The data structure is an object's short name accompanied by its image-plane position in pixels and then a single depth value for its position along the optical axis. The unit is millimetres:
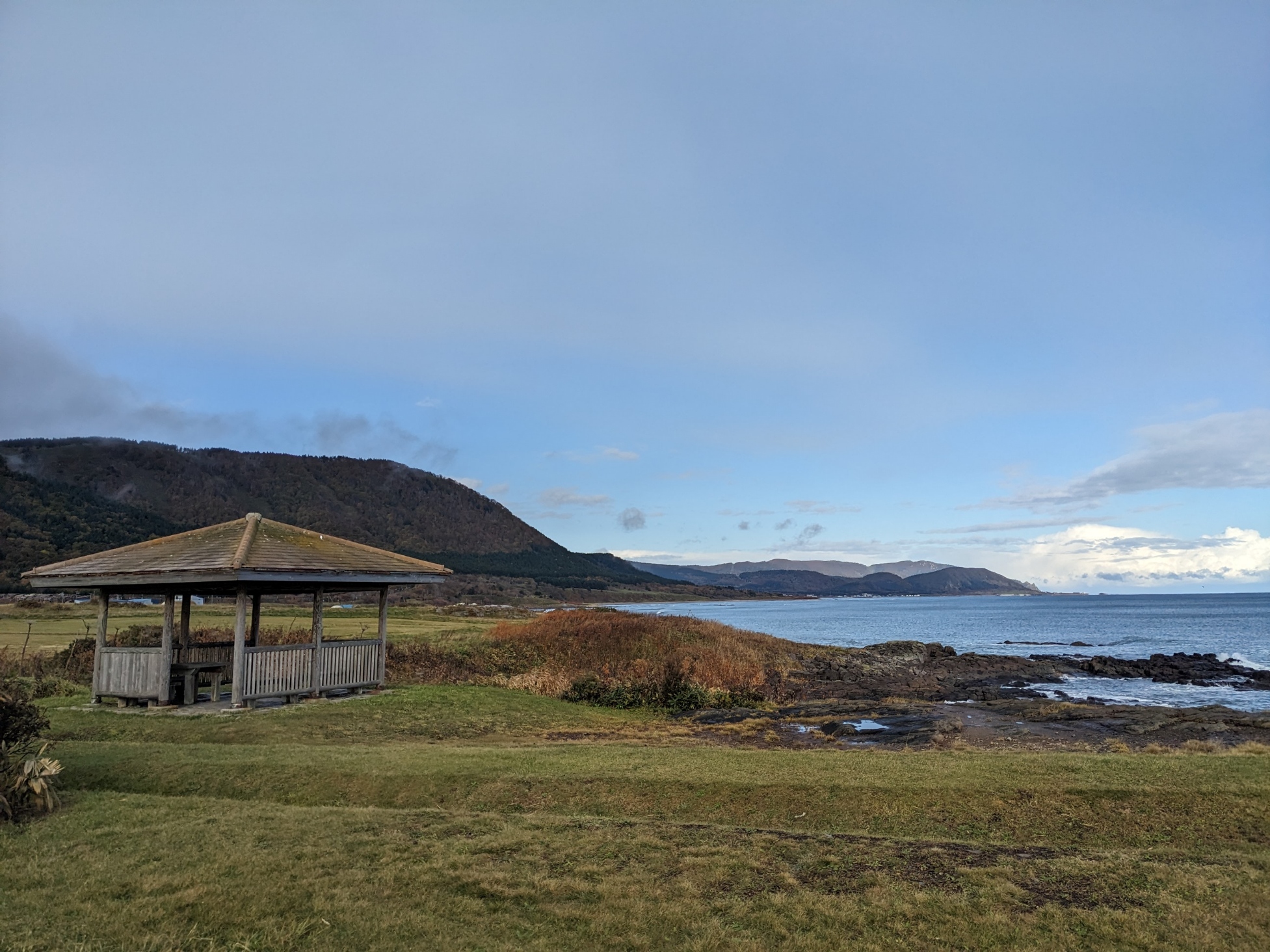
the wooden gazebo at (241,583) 15820
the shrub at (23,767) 8777
